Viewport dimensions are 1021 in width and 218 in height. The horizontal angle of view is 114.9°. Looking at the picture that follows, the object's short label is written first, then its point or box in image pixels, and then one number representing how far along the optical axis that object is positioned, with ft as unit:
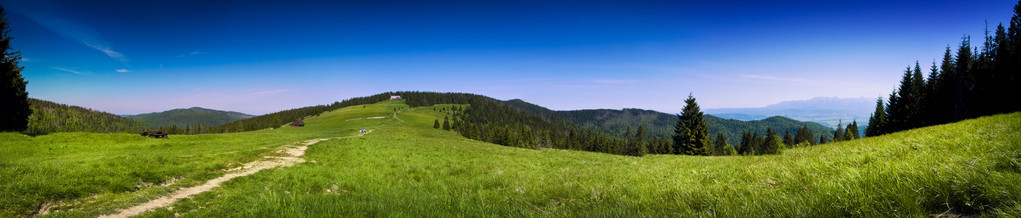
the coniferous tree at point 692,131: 160.56
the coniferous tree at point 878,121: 226.38
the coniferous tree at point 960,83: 163.94
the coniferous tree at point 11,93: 77.78
